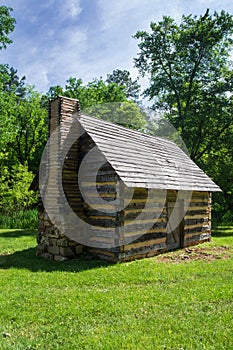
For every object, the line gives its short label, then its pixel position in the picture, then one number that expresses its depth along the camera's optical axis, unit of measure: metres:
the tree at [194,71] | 20.73
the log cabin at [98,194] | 8.73
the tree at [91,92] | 27.56
